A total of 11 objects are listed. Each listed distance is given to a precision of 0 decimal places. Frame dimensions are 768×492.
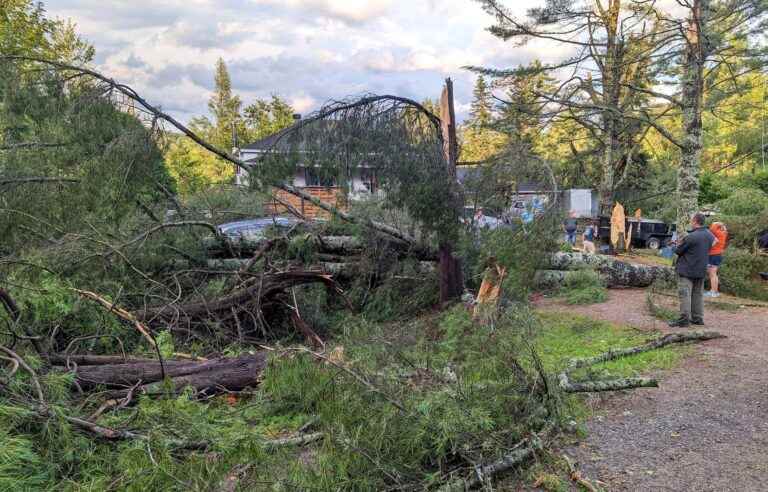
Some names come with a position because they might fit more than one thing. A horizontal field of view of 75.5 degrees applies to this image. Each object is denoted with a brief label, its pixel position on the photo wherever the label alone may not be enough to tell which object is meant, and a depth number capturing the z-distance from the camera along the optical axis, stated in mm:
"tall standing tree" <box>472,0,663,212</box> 7863
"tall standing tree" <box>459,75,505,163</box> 8041
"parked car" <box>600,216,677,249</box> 16141
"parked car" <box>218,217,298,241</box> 8212
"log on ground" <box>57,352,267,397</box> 4059
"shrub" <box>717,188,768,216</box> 15414
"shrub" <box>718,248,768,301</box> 8719
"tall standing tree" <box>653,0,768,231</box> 7176
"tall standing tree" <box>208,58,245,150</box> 34375
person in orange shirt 8031
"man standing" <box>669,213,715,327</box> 5953
